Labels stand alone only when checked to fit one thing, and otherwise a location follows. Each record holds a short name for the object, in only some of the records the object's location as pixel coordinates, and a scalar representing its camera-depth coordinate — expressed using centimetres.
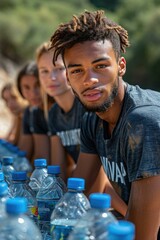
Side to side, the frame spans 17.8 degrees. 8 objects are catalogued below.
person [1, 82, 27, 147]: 550
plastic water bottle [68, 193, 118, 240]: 164
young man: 205
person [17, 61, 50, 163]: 475
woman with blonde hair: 366
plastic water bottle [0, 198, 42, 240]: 160
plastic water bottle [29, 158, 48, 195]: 267
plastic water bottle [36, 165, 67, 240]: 224
